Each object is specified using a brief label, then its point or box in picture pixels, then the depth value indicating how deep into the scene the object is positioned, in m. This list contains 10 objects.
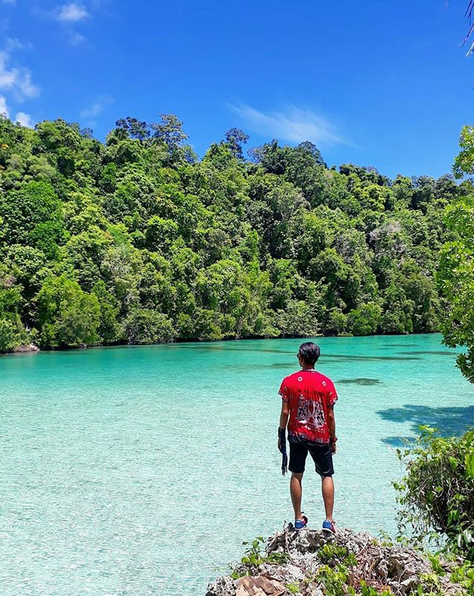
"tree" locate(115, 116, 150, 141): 59.97
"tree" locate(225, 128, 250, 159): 71.00
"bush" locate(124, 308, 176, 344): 34.00
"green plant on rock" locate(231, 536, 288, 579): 2.76
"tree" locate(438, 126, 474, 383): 8.30
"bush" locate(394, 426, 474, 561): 3.16
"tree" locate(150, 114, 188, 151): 56.86
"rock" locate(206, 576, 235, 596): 2.56
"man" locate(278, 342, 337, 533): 3.66
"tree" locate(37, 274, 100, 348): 29.16
